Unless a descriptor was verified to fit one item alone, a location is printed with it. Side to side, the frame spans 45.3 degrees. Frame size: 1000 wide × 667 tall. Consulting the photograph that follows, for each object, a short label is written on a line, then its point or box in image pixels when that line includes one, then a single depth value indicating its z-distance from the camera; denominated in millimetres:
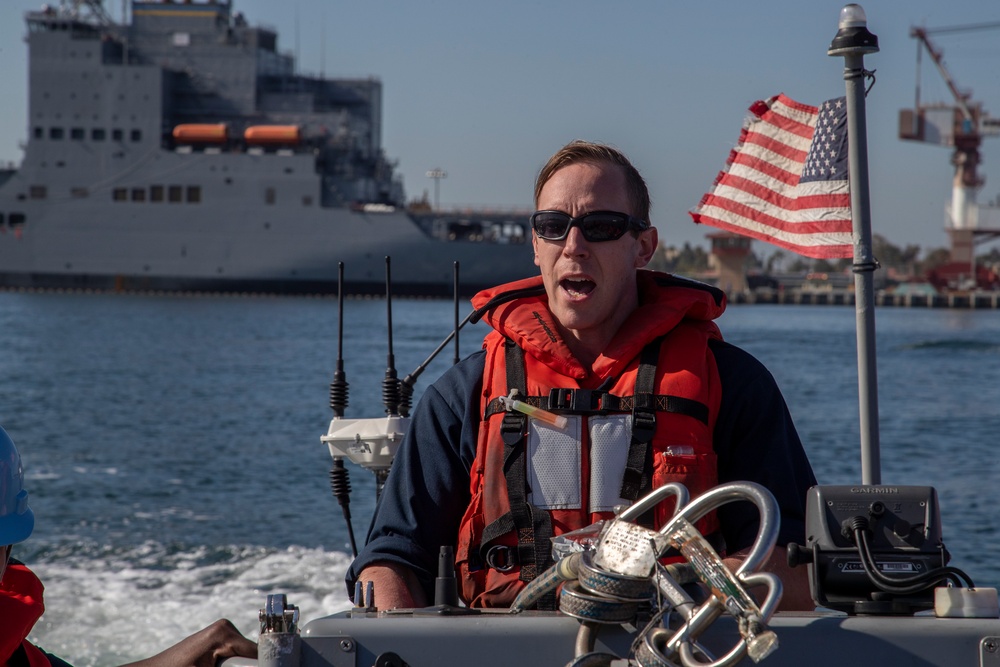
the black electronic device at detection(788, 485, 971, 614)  2031
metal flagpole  3695
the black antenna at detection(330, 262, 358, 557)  4102
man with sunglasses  2709
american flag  4523
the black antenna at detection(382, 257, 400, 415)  3973
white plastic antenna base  3971
